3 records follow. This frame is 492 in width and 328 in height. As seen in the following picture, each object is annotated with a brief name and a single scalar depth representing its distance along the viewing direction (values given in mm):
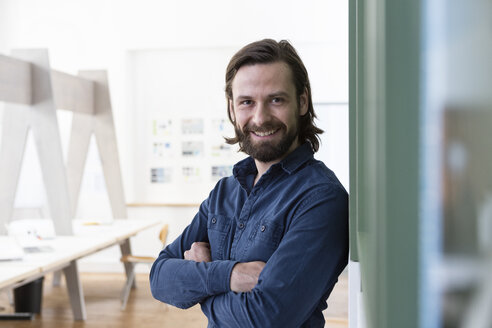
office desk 3390
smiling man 1361
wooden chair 5711
